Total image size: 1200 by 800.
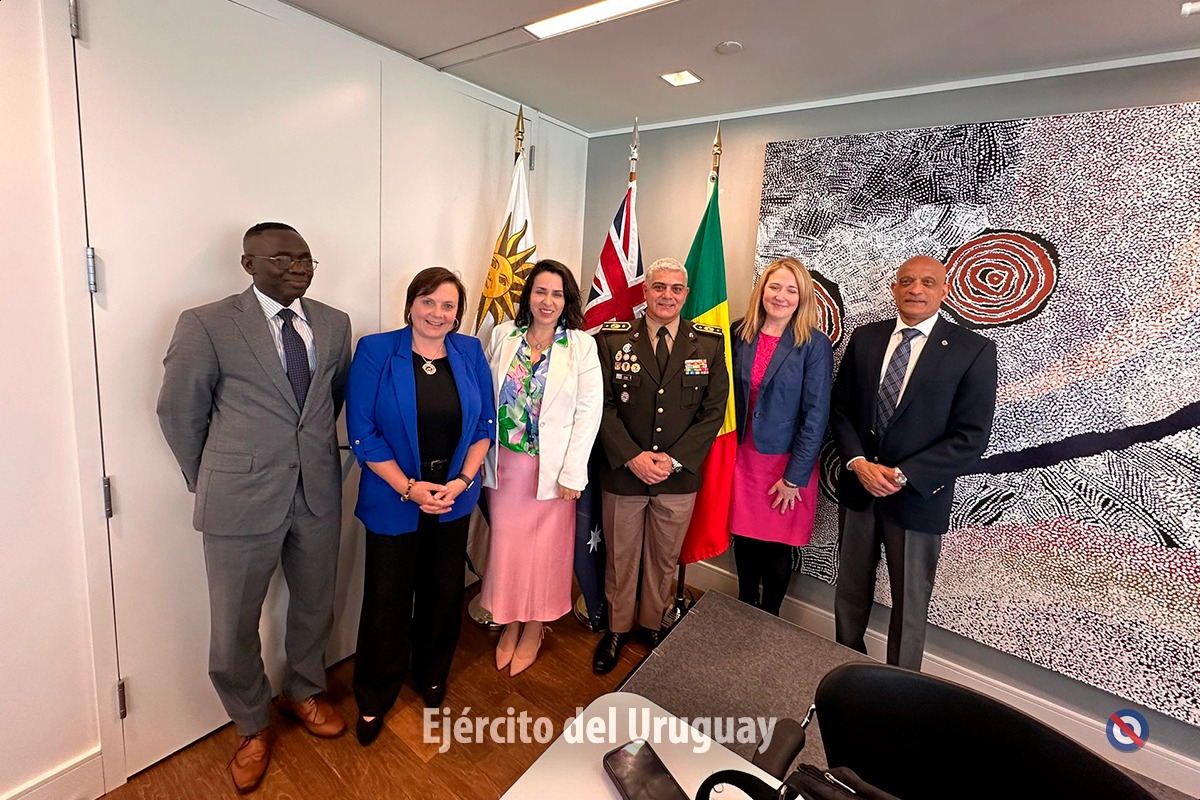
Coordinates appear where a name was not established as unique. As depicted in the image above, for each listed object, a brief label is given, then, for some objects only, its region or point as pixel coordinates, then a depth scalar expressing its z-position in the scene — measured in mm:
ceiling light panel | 1726
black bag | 734
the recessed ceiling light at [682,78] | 2246
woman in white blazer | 2227
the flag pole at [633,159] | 2738
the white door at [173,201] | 1582
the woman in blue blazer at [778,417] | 2338
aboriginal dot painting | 1855
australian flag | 2666
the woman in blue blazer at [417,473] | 1893
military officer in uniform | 2322
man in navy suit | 1973
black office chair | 926
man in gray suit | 1636
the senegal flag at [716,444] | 2555
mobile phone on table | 964
